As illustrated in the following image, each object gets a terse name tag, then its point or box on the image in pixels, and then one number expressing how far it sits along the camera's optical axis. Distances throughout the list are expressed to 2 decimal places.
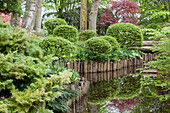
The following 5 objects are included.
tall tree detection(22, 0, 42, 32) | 5.42
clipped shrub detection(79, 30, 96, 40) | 9.56
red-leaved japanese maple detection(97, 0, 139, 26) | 13.27
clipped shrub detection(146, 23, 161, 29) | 12.51
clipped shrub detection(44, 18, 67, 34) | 9.04
